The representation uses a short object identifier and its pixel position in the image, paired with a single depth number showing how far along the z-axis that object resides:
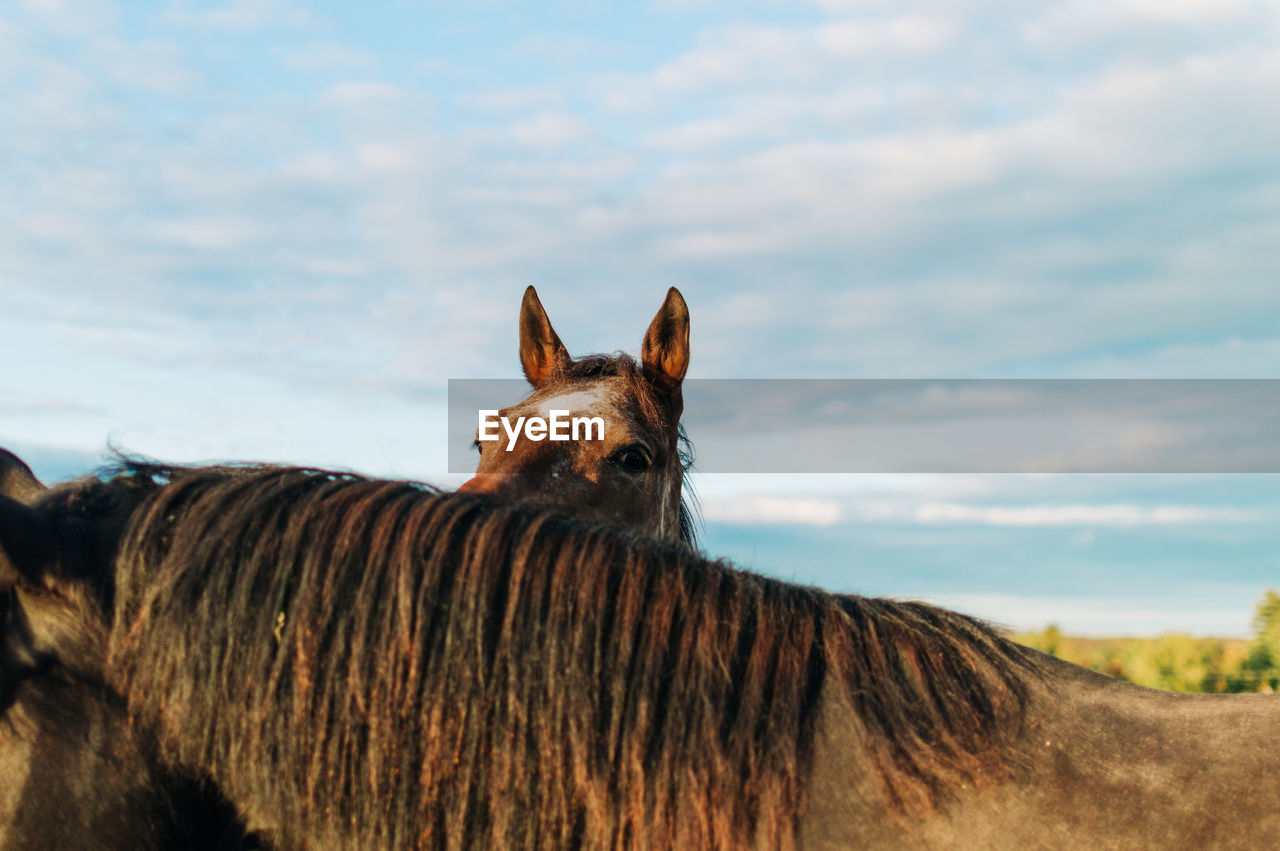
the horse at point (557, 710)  1.75
